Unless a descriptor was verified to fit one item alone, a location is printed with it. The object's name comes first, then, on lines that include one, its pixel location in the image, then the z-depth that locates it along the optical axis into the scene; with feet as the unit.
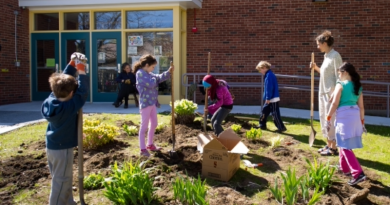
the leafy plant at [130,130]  24.13
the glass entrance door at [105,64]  40.68
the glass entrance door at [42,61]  42.19
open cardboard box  15.46
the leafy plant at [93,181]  14.90
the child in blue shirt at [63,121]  11.89
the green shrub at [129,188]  12.76
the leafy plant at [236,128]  23.98
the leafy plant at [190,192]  12.25
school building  38.68
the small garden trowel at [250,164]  17.47
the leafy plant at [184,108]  26.46
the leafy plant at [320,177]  13.94
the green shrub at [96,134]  20.03
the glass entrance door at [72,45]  41.24
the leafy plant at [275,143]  20.87
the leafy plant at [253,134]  22.13
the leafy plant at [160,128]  24.93
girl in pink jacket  20.69
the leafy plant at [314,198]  12.40
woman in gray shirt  18.69
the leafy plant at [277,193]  13.10
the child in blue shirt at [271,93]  25.41
